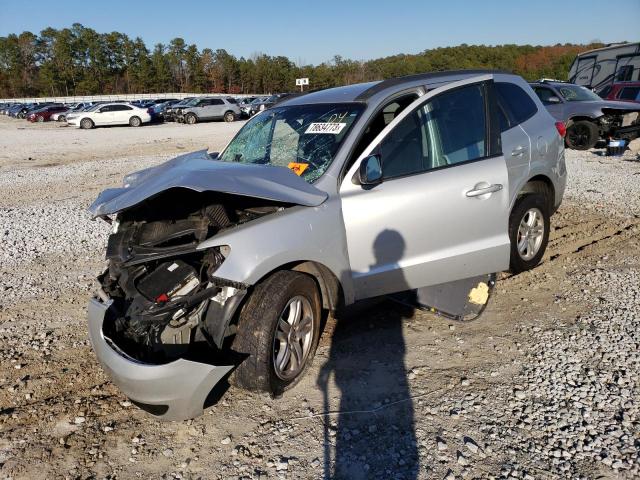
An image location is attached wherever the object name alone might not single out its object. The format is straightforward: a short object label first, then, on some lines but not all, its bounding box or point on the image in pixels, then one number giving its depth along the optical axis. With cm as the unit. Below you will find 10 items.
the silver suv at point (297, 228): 300
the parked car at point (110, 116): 3212
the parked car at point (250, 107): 3638
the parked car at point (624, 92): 1468
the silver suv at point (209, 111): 3350
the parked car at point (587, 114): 1313
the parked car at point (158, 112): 3401
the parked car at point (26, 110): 4523
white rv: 1858
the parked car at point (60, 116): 4153
